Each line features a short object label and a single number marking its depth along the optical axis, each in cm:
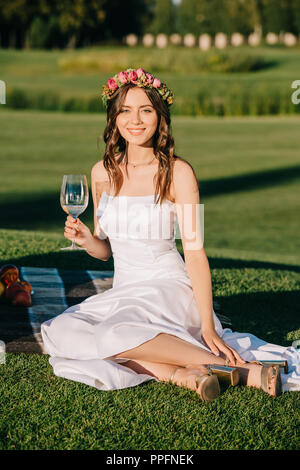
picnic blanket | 441
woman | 372
